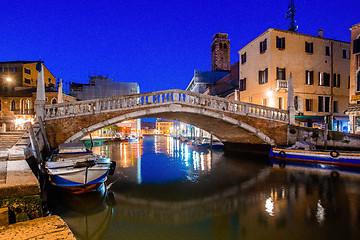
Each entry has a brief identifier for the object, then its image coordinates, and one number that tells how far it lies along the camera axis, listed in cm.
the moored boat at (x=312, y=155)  920
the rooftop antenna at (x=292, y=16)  1804
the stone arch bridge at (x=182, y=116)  911
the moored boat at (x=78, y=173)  544
